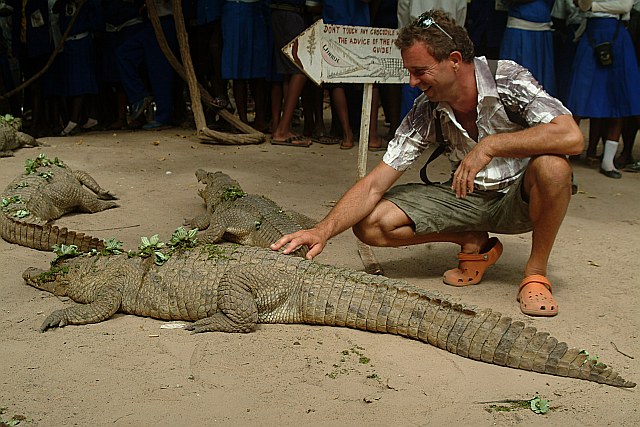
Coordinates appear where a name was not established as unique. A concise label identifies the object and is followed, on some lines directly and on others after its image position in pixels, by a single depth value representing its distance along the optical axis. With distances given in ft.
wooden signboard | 17.49
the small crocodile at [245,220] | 16.76
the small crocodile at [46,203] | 16.20
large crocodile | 10.69
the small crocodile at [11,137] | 27.32
